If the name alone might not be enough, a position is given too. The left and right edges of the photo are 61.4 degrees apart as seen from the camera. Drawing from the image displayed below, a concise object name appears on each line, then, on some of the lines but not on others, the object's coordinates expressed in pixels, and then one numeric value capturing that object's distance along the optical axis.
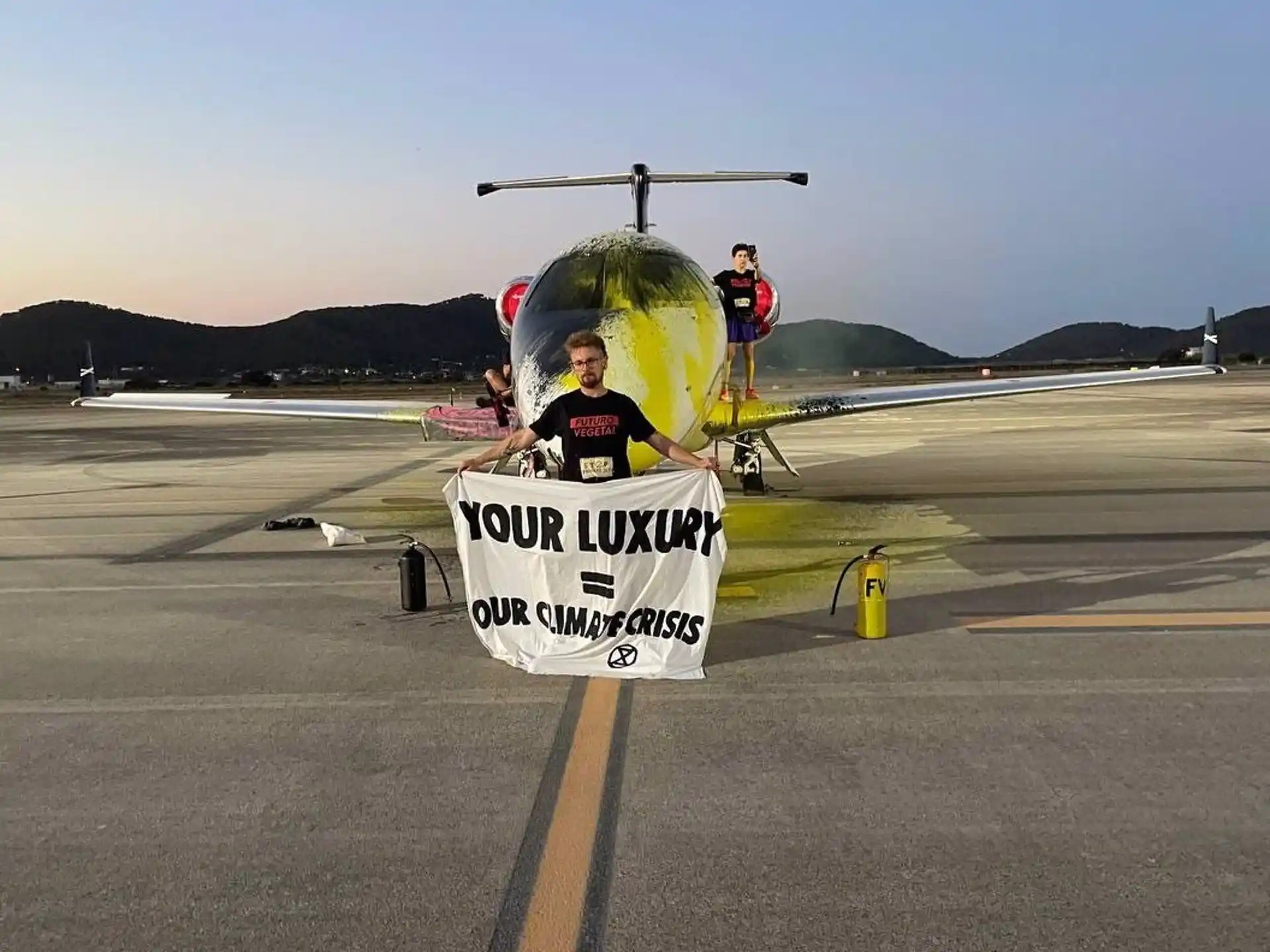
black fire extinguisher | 8.21
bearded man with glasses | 6.87
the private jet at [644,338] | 8.84
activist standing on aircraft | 13.01
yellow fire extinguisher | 7.05
